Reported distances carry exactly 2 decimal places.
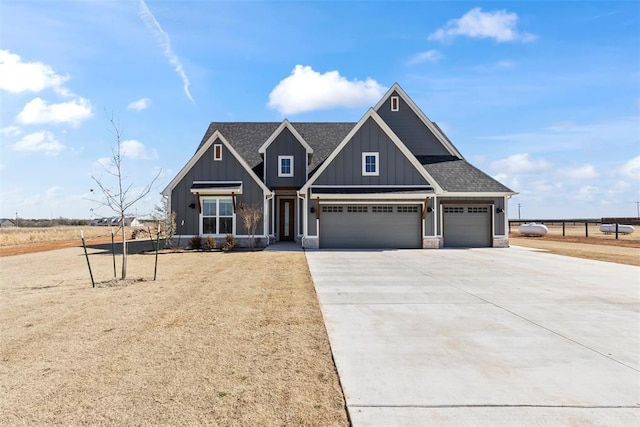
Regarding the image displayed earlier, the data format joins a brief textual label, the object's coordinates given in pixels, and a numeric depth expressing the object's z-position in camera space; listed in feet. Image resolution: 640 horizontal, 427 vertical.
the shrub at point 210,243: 65.21
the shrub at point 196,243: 65.57
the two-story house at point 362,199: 66.54
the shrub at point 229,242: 65.00
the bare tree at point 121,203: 34.42
